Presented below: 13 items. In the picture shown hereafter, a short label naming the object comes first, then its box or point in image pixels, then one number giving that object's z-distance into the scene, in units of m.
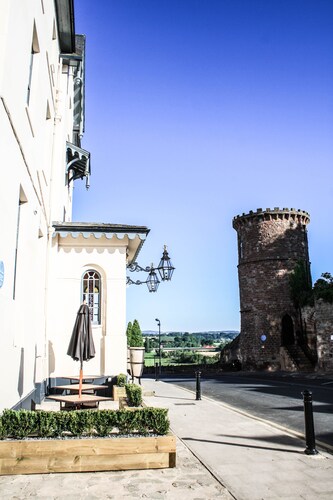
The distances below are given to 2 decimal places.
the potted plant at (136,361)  14.65
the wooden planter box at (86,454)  5.24
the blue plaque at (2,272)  5.89
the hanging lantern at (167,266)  15.18
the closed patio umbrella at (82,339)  8.99
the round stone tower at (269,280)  36.53
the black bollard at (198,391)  13.95
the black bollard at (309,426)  6.61
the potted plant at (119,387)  11.26
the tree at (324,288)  30.03
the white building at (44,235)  6.48
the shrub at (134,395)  9.89
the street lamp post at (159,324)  35.07
